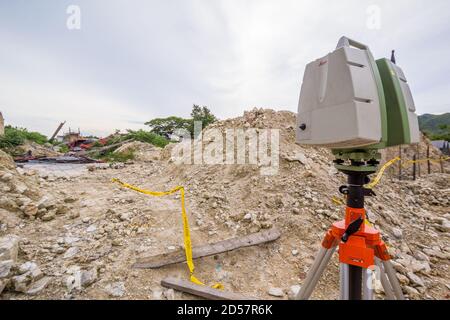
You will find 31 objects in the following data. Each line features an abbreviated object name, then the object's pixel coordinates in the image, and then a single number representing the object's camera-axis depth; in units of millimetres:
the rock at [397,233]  2936
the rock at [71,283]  1900
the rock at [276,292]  2016
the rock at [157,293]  1927
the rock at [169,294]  1923
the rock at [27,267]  1989
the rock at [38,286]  1846
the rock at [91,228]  2871
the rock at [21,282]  1827
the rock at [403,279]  2080
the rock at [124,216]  3129
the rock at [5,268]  1829
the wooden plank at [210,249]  2287
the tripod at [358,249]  1028
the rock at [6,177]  3365
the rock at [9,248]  1965
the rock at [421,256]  2555
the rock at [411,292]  1961
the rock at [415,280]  2066
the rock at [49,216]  3016
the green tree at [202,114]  23422
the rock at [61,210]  3289
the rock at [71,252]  2318
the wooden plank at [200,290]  1865
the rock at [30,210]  2989
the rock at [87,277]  1945
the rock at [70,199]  3836
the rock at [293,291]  1995
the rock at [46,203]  3182
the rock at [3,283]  1761
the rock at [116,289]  1897
